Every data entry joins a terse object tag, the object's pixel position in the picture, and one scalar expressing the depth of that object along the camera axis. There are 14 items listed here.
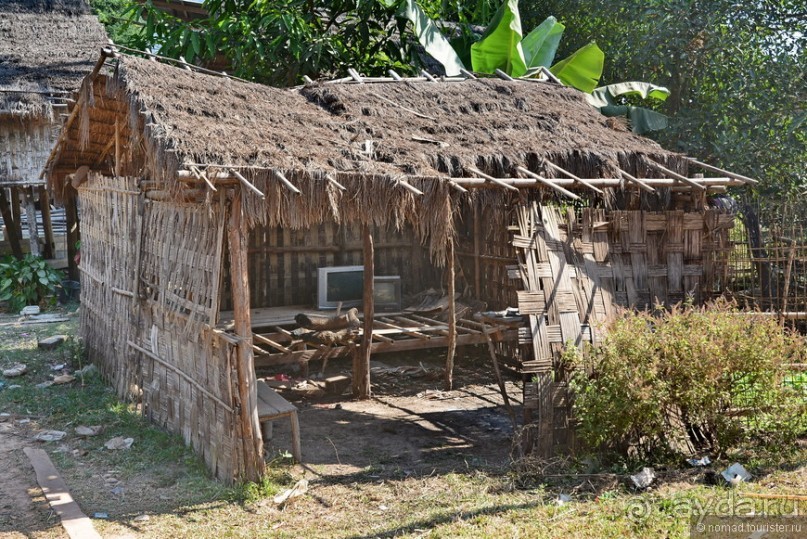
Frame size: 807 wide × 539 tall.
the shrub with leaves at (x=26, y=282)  14.23
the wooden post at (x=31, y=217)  14.90
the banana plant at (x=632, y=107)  11.48
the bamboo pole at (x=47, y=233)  16.61
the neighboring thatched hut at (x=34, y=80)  13.89
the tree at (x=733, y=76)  12.41
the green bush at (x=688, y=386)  6.00
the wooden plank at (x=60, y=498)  5.44
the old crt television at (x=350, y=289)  10.07
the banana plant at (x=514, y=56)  12.02
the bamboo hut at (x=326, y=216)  6.15
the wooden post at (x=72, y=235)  15.11
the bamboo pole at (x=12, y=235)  15.72
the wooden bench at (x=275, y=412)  6.60
